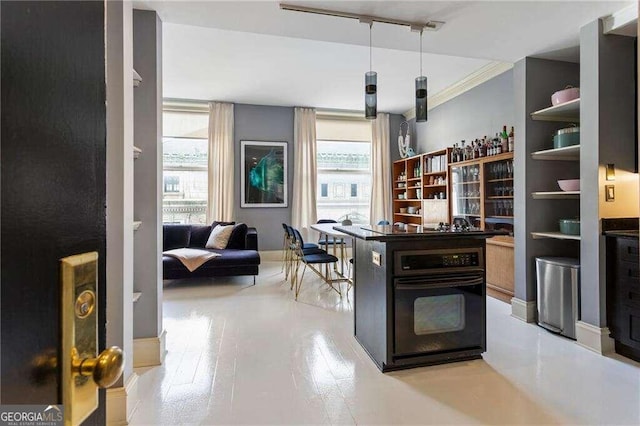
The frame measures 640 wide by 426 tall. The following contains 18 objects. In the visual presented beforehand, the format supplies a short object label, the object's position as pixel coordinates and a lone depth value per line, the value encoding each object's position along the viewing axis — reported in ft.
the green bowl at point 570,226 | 9.57
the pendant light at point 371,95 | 8.92
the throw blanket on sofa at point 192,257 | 14.58
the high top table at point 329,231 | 12.77
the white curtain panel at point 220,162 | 20.12
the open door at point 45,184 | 1.22
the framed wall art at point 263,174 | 20.90
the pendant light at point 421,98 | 9.21
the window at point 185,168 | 20.22
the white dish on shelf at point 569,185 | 9.64
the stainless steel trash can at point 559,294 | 9.28
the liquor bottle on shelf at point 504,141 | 12.72
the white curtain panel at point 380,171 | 22.35
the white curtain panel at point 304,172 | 21.25
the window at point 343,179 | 22.50
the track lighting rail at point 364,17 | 7.82
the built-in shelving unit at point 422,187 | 16.19
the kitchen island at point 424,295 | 7.24
